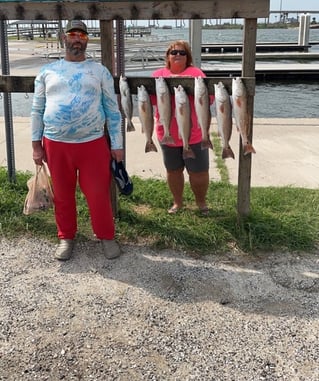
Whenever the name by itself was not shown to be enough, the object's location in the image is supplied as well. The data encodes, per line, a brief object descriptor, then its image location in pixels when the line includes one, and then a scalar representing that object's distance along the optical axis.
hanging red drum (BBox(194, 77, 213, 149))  3.91
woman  4.31
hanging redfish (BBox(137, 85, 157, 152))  4.02
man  3.71
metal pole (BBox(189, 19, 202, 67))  7.70
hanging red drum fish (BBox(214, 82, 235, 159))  3.88
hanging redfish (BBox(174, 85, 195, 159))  3.94
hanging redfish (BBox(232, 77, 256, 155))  3.87
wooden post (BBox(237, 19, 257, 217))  4.02
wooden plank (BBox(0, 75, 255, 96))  4.05
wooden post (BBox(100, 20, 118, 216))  4.23
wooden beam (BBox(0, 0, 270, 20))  3.95
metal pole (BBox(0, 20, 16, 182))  5.14
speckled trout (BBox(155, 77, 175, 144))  3.99
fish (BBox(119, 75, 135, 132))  4.09
